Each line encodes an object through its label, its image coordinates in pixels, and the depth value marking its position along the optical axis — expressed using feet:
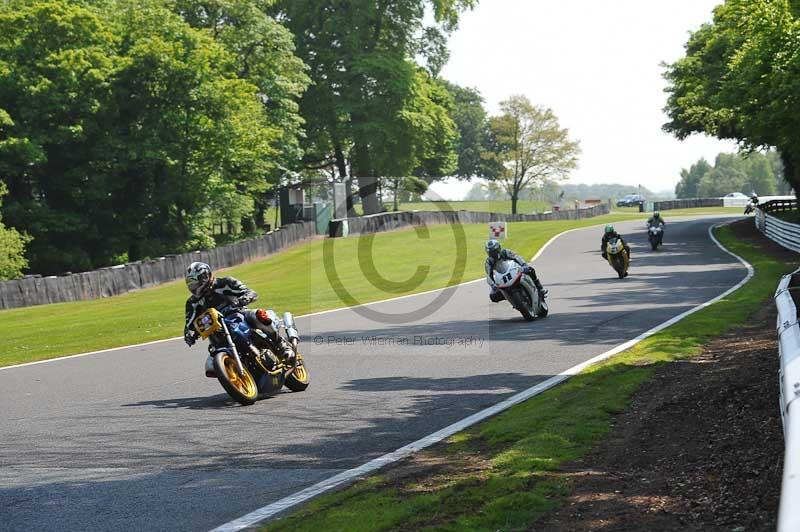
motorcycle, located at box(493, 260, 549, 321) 57.88
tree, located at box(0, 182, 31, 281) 126.11
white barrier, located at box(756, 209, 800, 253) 119.65
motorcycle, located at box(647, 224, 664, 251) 131.75
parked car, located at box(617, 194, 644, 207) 372.38
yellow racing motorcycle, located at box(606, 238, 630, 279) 89.04
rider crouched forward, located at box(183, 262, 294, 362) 36.04
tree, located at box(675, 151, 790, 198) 620.49
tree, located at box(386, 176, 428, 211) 245.10
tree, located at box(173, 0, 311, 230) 177.68
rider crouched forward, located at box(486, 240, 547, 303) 58.13
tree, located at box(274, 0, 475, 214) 193.67
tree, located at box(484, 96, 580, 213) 344.69
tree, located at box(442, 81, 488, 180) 439.63
